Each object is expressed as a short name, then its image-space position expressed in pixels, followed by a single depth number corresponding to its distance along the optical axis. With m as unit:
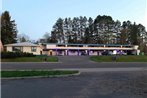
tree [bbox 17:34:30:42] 60.30
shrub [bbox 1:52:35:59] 26.45
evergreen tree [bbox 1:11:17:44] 44.29
